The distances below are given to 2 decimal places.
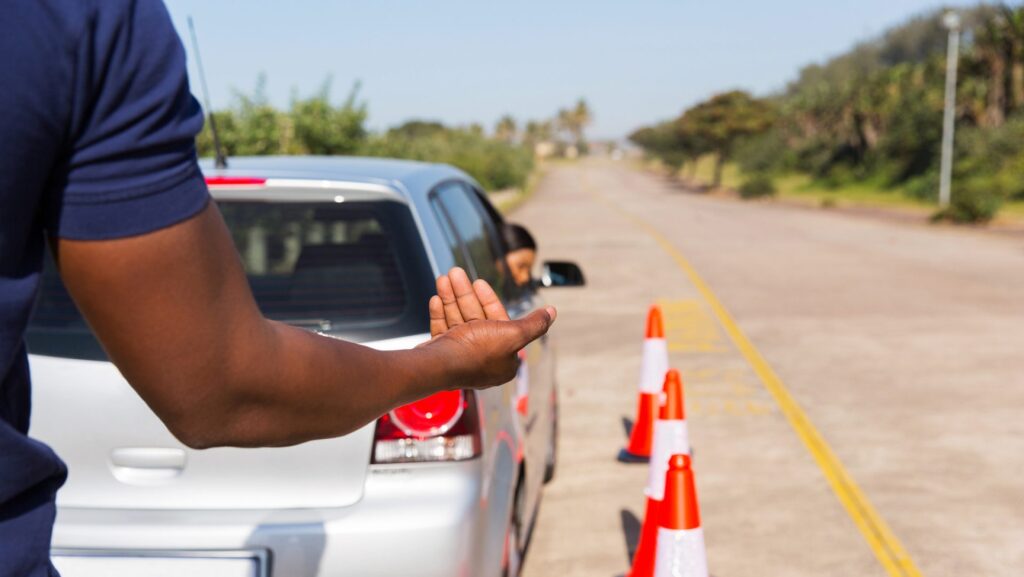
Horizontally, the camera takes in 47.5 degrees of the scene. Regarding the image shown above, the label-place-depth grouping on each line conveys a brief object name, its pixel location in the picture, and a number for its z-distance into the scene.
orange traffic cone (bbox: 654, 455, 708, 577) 3.72
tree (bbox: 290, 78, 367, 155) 19.08
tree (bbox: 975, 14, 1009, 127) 49.81
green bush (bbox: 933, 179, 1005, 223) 30.95
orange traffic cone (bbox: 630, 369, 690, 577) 5.08
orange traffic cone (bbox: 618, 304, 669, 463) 6.77
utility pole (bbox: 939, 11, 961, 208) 37.09
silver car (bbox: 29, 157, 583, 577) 3.00
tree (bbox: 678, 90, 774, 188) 78.38
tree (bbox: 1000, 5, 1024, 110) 48.34
